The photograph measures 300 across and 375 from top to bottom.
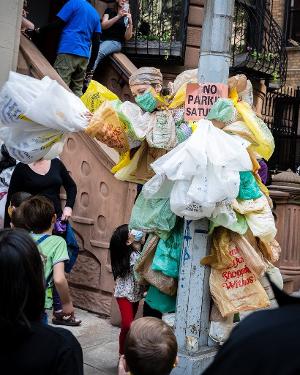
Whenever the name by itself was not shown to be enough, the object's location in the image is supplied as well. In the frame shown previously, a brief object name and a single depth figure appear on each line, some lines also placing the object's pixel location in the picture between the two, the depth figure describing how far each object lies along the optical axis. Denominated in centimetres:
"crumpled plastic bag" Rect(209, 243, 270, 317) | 374
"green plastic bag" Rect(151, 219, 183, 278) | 383
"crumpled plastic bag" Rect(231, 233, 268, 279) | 372
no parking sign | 379
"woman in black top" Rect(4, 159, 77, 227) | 481
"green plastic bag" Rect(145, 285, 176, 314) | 396
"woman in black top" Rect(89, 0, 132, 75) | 847
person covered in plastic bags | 368
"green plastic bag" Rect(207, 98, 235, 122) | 367
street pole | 381
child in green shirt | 343
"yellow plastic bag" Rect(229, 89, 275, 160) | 375
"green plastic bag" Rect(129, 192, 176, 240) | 377
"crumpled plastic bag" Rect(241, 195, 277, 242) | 379
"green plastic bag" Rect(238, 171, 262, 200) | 376
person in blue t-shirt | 723
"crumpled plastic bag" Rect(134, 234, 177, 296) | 384
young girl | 426
